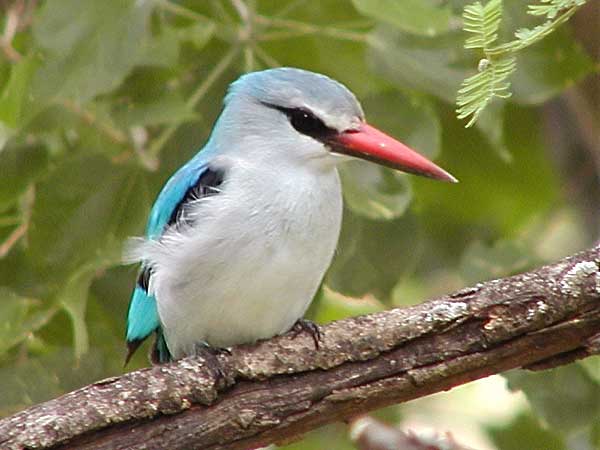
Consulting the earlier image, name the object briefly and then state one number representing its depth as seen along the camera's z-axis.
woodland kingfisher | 6.55
